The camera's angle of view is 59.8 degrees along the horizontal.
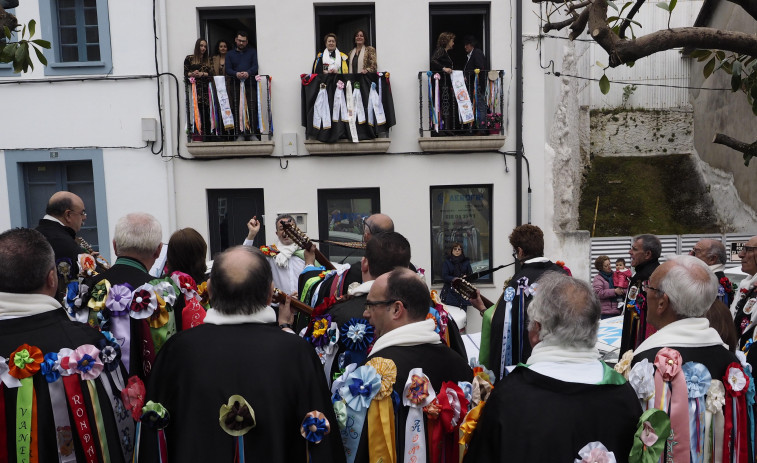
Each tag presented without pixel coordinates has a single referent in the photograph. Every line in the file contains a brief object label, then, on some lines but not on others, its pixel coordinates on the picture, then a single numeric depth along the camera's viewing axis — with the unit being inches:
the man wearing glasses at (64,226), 199.0
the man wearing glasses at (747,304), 171.9
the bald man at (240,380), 100.7
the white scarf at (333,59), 411.8
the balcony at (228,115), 411.2
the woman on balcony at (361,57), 411.2
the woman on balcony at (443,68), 415.5
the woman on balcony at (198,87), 411.0
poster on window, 432.8
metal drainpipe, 418.6
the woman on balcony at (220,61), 418.3
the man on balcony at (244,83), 411.8
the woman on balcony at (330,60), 412.2
